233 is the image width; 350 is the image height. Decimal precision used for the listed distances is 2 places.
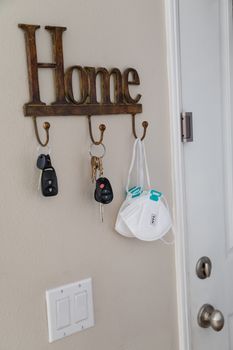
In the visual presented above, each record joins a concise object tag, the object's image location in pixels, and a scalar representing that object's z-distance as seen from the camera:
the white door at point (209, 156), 1.15
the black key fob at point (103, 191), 0.90
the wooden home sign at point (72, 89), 0.82
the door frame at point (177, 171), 1.08
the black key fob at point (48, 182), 0.83
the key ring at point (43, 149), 0.85
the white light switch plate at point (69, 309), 0.89
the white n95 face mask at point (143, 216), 0.97
